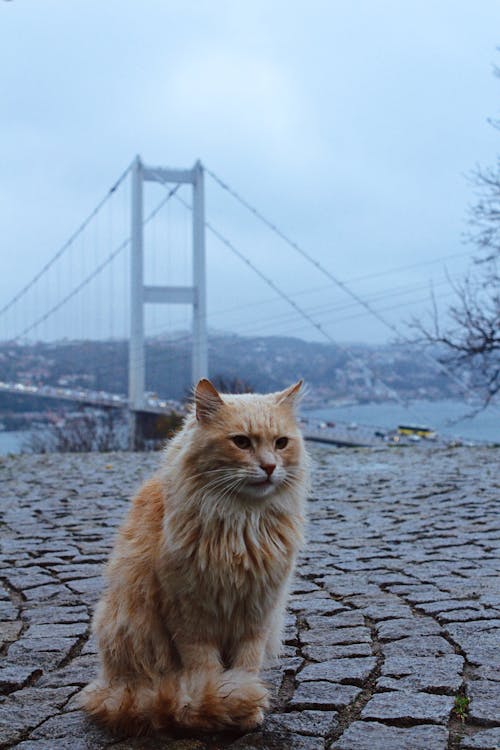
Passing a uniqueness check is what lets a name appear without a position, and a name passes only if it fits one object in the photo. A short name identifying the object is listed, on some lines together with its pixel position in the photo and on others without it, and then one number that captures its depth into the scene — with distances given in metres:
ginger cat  2.01
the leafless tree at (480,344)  13.08
